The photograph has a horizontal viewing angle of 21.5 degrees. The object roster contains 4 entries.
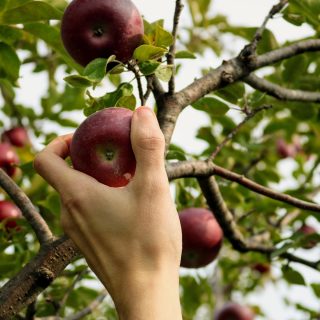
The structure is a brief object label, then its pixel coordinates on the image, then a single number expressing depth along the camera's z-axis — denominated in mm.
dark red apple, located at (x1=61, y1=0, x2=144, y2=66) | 693
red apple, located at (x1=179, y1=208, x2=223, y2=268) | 1052
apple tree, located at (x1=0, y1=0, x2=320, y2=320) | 668
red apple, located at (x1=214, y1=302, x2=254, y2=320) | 3168
